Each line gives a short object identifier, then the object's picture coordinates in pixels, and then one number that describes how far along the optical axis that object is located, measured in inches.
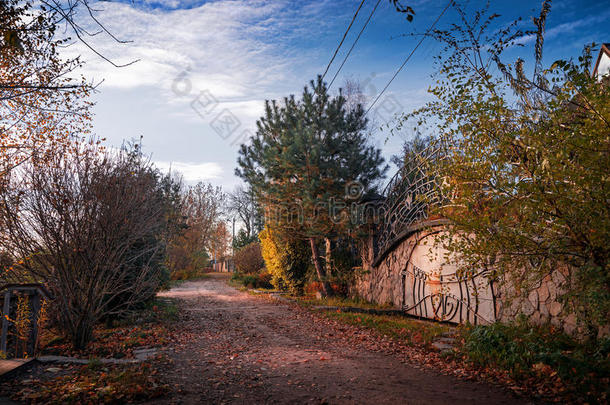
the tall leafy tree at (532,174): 173.9
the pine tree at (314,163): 524.1
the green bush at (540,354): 178.7
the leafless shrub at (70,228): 265.1
